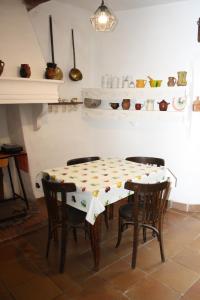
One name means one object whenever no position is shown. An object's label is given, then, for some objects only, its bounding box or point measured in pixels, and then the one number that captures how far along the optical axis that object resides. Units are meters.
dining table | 2.00
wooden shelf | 3.64
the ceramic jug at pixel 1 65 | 2.65
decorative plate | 3.18
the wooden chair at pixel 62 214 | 2.04
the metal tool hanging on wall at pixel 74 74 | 3.74
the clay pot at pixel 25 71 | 2.87
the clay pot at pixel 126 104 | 3.65
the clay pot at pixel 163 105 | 3.31
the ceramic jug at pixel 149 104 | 3.45
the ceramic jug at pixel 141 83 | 3.49
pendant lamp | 2.11
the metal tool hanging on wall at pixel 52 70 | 3.12
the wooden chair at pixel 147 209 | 2.09
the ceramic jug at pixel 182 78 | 3.16
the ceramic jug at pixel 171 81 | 3.24
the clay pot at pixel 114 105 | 3.79
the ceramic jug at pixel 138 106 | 3.56
